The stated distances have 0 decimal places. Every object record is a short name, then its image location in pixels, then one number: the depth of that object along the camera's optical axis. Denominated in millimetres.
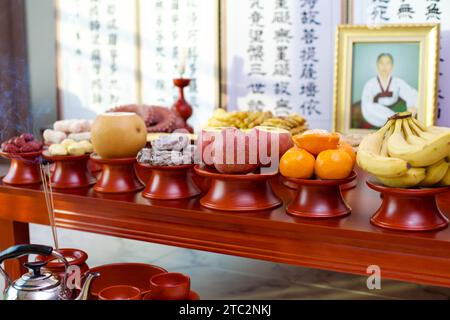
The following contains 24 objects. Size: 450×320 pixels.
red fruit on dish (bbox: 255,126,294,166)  1325
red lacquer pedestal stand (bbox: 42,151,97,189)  1562
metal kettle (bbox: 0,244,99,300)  855
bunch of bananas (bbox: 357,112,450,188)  1100
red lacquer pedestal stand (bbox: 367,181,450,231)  1108
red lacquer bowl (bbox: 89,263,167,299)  1259
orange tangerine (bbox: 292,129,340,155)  1272
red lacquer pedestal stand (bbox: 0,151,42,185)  1620
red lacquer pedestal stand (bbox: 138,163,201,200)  1404
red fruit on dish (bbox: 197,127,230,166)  1323
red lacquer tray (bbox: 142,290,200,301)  959
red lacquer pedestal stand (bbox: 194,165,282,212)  1276
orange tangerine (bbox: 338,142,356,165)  1272
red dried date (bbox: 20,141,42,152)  1649
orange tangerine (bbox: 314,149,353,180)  1196
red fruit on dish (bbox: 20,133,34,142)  1690
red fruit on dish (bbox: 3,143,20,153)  1636
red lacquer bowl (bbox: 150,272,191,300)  937
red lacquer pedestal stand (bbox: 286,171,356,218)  1209
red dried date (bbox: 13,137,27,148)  1660
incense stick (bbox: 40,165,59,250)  1054
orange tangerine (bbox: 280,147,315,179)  1227
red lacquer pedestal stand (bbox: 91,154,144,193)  1490
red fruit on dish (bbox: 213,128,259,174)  1273
